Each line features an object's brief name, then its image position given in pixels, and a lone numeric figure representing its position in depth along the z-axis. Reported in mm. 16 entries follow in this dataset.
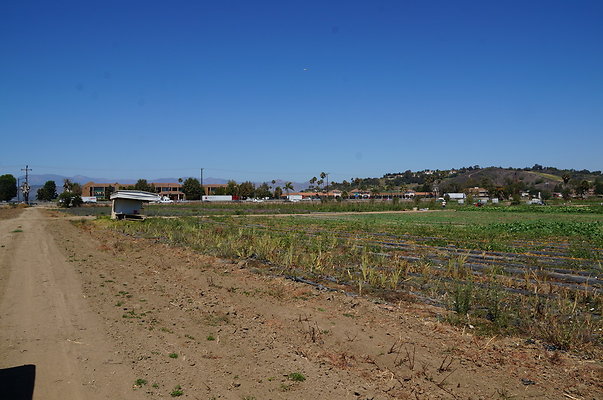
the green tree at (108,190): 112525
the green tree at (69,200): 67250
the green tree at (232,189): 123500
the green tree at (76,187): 126500
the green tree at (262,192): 136000
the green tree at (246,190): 124188
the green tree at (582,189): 109119
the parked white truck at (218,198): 104125
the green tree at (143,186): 107912
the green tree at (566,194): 105844
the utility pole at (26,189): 92112
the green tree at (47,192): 128375
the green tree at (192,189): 110375
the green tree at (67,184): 121069
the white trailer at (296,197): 135725
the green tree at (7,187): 115062
